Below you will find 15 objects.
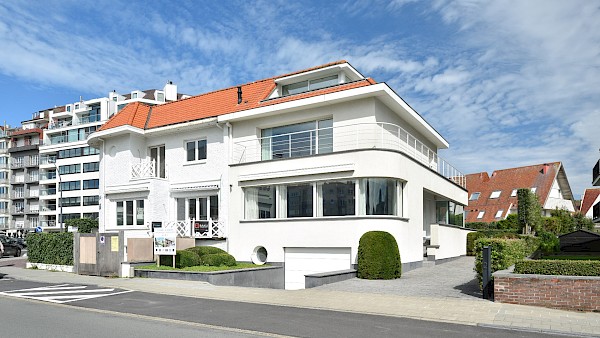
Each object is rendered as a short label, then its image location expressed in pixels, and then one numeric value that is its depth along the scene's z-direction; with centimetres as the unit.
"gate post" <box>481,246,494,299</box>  1320
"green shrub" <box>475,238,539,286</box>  1363
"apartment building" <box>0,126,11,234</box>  9100
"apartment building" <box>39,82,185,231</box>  7838
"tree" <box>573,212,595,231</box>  4822
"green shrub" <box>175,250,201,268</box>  2011
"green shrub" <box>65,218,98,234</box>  2845
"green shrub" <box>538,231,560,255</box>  2084
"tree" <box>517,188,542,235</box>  4009
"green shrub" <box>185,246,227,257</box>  2150
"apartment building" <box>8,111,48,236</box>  8838
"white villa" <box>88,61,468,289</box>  2045
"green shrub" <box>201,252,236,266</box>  2091
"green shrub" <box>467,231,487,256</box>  3062
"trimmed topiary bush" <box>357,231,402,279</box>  1789
